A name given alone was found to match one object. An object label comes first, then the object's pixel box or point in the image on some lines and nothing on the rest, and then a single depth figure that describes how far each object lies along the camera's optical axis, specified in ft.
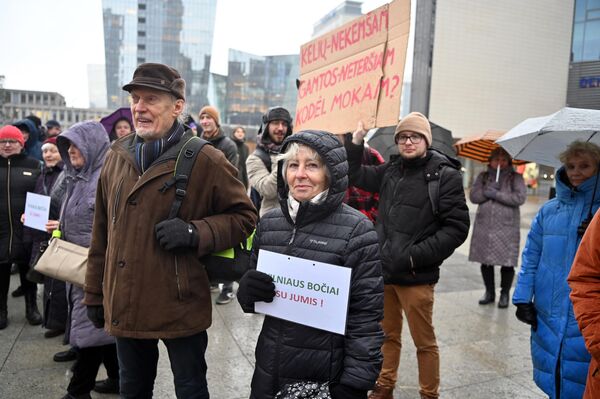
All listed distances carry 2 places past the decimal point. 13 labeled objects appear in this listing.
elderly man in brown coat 7.37
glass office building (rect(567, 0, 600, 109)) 112.88
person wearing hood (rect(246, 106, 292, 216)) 14.75
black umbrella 17.87
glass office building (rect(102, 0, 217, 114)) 336.08
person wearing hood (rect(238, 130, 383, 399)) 6.56
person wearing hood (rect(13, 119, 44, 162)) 22.58
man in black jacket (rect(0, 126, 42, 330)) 15.07
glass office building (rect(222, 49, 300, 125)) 262.26
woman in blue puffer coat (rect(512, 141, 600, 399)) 8.12
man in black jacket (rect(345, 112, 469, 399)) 10.19
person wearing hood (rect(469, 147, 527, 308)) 19.54
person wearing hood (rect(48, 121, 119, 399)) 10.07
